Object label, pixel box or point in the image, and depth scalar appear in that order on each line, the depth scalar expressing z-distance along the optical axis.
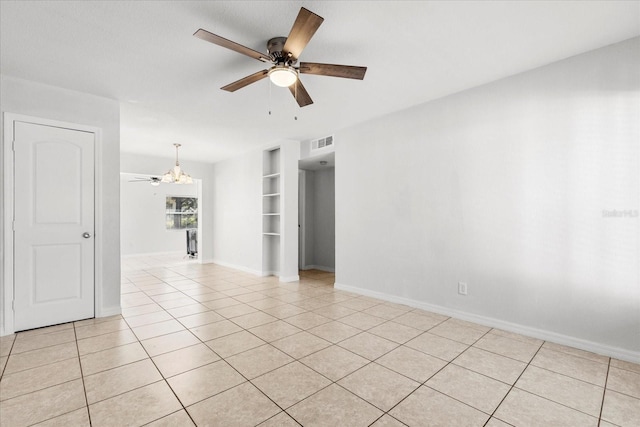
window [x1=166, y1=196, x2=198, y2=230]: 10.27
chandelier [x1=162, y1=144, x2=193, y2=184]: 6.24
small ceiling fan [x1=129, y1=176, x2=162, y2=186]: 7.24
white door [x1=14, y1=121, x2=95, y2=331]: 3.13
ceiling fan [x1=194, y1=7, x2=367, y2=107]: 1.95
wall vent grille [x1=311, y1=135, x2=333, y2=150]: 5.16
